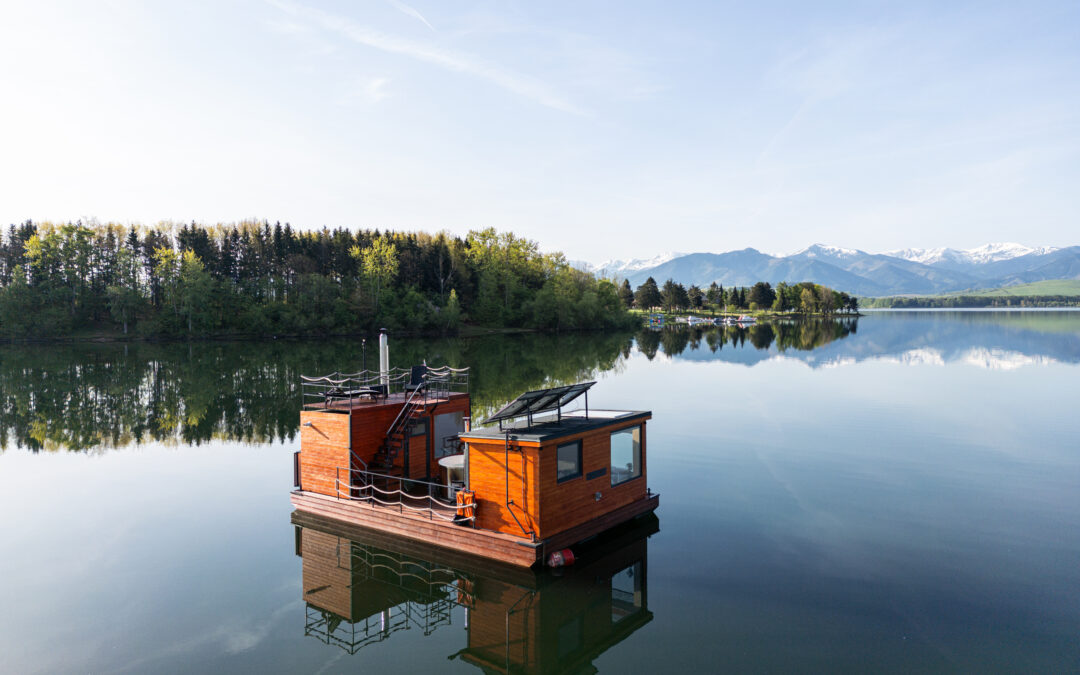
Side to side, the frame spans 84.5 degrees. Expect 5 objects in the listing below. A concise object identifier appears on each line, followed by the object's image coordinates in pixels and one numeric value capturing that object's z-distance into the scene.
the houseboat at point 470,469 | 15.68
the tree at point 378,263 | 119.38
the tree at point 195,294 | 105.12
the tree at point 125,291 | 103.12
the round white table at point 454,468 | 17.88
